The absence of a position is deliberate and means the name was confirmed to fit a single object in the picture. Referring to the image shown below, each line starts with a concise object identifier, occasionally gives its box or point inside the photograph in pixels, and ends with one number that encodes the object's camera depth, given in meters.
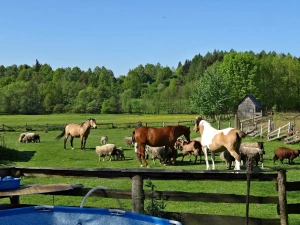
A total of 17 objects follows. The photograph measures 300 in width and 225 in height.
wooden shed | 72.94
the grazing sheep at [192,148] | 23.53
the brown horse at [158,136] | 21.44
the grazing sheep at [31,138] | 41.66
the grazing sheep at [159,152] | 22.52
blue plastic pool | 5.23
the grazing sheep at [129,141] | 35.25
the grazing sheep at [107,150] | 25.17
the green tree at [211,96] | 64.69
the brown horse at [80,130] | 32.62
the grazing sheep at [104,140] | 38.22
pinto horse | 17.64
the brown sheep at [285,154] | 22.58
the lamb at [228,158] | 19.20
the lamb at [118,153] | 25.36
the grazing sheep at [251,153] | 19.55
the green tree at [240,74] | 84.69
